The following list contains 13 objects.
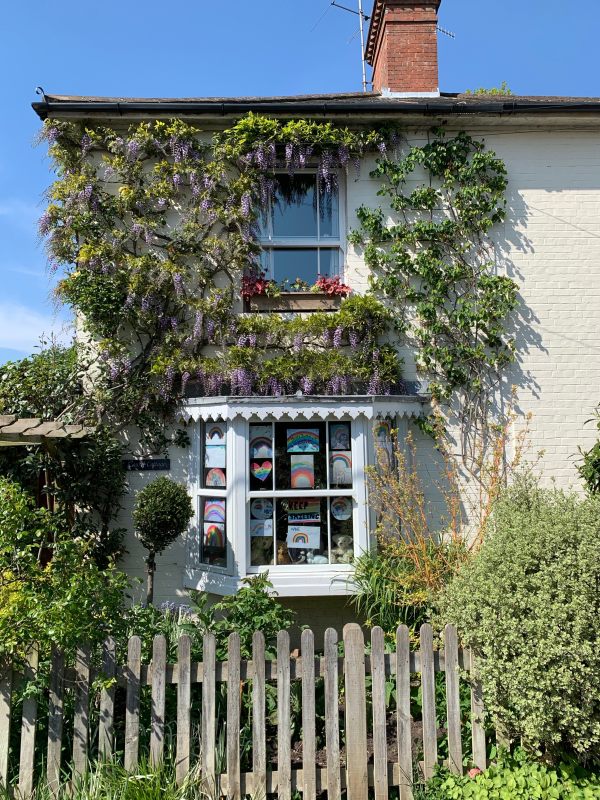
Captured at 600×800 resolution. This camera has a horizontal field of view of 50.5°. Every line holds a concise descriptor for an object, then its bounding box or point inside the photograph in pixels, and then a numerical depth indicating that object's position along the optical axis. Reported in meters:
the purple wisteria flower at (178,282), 7.71
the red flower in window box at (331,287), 8.02
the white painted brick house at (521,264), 7.30
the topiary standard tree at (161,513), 6.65
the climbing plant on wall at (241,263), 7.59
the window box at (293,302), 8.04
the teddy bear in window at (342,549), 7.05
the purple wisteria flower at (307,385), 7.36
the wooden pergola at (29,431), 5.62
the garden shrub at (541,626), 3.88
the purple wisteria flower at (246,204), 7.98
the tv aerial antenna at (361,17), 11.97
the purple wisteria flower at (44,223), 7.90
